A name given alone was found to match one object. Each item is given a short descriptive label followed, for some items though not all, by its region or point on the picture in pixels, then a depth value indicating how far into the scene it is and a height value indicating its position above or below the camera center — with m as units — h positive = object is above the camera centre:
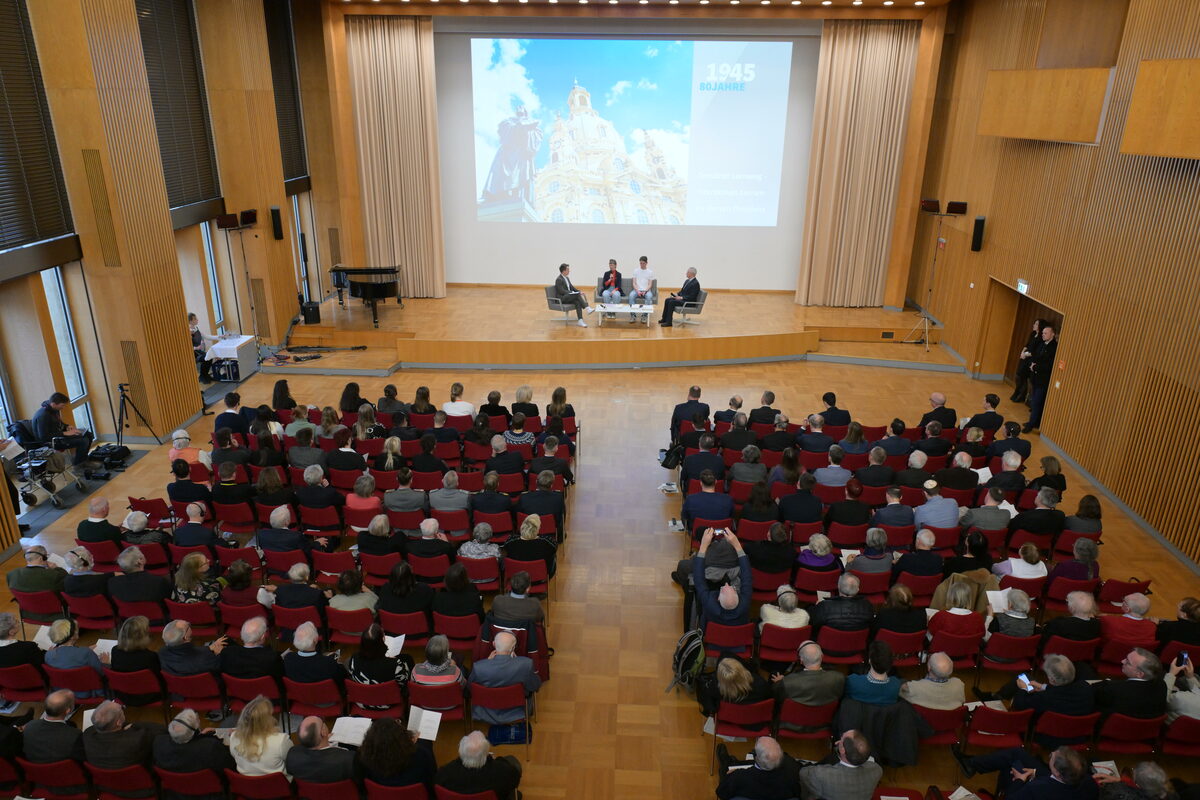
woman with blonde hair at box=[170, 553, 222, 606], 6.14 -3.34
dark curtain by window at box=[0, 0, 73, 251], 9.02 -0.14
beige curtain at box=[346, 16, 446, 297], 16.28 -0.13
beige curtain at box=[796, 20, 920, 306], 15.91 -0.29
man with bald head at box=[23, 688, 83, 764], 4.66 -3.38
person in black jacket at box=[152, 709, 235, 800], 4.55 -3.37
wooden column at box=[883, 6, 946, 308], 15.51 -0.19
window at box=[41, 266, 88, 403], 10.34 -2.54
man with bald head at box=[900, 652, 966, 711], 5.15 -3.39
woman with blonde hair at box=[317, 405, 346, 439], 8.93 -3.08
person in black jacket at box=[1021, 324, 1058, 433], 11.53 -3.17
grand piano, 15.22 -2.78
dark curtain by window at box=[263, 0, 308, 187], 15.68 +1.02
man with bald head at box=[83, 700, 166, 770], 4.61 -3.37
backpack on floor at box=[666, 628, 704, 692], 6.09 -3.82
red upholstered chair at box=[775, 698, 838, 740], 5.19 -3.61
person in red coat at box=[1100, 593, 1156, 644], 5.77 -3.34
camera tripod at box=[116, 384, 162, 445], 10.75 -3.67
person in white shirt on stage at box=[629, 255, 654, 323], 15.36 -2.64
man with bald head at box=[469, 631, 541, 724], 5.30 -3.42
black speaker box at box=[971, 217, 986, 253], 13.84 -1.56
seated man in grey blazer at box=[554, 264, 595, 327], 15.25 -2.81
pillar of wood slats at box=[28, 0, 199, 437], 9.55 -0.72
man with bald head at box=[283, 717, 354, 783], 4.43 -3.32
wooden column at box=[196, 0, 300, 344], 13.41 -0.10
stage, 14.34 -3.52
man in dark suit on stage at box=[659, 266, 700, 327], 15.21 -2.82
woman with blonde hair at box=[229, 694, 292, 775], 4.54 -3.33
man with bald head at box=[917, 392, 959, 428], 9.62 -3.13
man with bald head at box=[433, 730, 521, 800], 4.35 -3.34
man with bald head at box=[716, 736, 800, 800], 4.35 -3.36
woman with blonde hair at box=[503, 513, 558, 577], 6.60 -3.24
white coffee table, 15.12 -3.05
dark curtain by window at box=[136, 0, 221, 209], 12.10 +0.56
